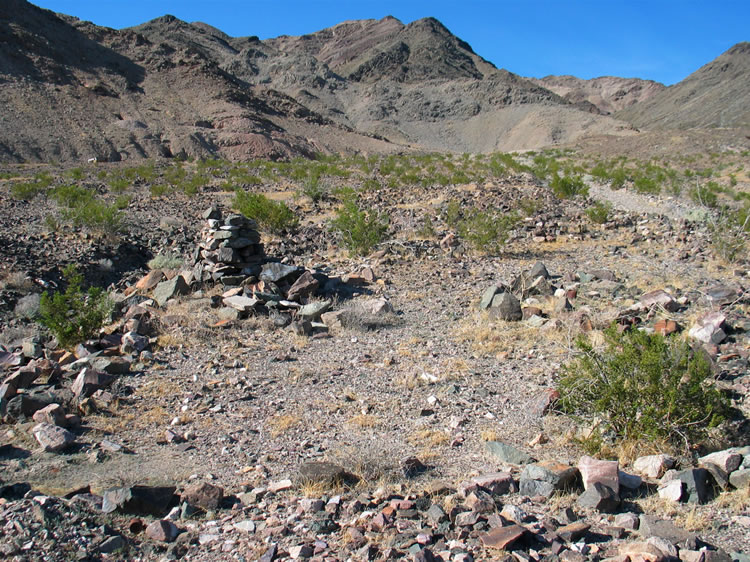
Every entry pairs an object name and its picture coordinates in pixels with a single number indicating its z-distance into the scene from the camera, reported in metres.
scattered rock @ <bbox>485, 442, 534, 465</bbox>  4.45
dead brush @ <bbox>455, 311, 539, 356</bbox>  6.97
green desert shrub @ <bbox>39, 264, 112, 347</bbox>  7.22
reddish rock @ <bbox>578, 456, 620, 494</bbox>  3.76
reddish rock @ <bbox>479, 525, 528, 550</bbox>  3.19
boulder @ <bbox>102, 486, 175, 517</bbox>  3.62
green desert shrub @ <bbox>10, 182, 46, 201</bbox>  19.02
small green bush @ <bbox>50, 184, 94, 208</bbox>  16.62
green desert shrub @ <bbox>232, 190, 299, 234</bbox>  14.56
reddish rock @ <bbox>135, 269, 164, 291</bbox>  9.85
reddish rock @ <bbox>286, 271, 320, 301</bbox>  9.02
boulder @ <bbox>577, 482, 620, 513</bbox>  3.65
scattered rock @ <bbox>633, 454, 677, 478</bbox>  4.05
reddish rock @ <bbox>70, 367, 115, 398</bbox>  5.67
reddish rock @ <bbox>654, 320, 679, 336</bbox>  6.83
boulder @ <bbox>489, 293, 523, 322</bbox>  7.96
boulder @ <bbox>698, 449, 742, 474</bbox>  3.85
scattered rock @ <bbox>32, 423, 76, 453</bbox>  4.62
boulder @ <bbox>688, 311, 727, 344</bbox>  6.54
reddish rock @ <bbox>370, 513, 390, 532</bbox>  3.45
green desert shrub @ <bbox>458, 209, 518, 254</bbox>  11.96
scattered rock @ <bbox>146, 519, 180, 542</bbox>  3.40
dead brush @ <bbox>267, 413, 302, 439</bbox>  5.03
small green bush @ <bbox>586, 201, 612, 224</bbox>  14.77
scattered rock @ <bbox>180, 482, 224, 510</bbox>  3.78
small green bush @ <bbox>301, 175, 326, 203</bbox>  20.08
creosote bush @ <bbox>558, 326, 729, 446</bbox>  4.39
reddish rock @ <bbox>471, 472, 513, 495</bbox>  3.89
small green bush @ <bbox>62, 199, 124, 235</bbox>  12.95
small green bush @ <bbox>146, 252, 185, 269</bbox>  11.16
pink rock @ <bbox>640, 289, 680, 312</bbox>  7.66
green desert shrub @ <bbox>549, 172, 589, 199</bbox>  20.55
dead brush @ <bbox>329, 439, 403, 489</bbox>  4.06
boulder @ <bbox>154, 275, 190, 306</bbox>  8.88
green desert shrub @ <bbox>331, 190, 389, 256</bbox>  12.28
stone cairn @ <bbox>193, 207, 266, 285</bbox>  9.54
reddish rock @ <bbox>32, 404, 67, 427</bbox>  4.96
